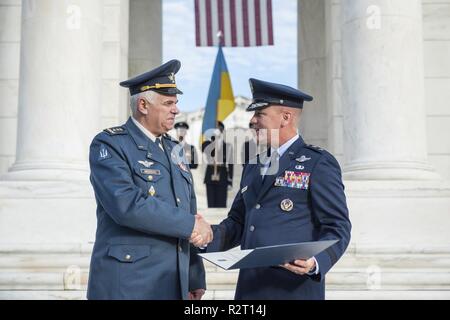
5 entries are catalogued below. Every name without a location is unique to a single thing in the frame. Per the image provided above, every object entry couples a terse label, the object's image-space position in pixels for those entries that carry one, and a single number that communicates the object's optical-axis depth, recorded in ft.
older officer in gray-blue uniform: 16.31
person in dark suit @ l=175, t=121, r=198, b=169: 56.59
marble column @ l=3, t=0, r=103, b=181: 37.63
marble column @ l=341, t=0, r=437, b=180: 37.76
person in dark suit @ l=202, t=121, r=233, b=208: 58.80
